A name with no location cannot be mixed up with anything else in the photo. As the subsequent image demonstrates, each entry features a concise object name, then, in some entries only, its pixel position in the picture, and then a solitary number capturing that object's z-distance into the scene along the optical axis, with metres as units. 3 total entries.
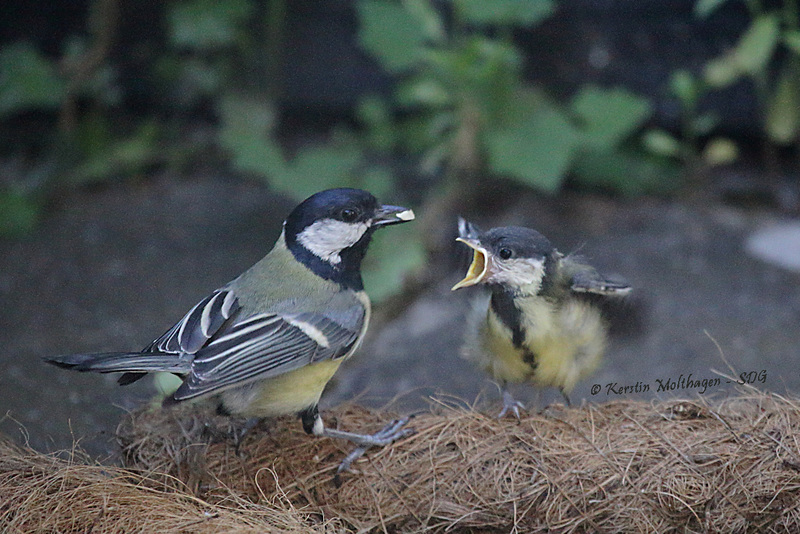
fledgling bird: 4.51
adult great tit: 4.12
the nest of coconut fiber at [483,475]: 3.99
